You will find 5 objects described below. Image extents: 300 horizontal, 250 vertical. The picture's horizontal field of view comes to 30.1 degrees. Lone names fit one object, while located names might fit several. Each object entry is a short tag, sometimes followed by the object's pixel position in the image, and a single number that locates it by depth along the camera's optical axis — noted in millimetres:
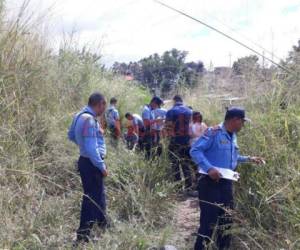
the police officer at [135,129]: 10032
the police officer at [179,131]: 8125
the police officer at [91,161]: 5602
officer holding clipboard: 5074
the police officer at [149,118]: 9830
